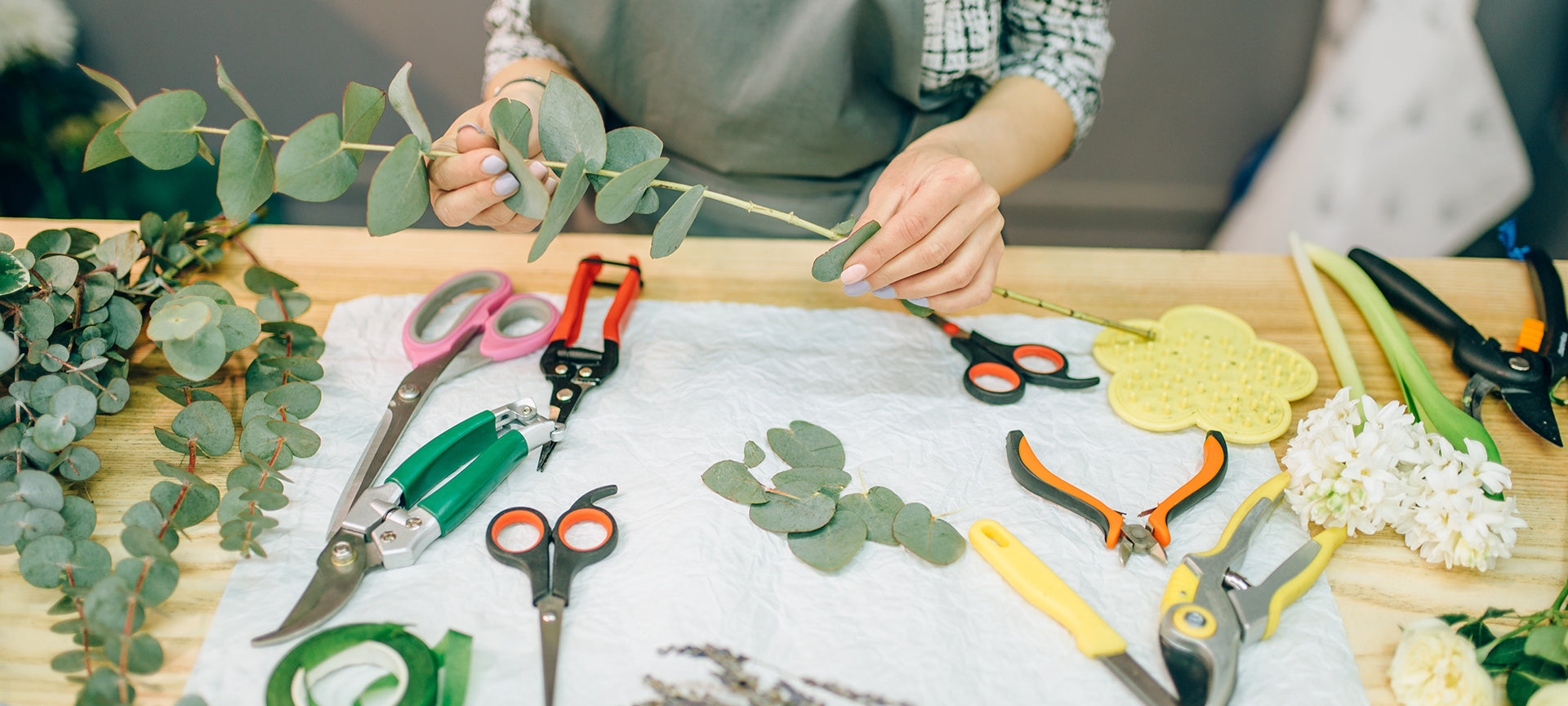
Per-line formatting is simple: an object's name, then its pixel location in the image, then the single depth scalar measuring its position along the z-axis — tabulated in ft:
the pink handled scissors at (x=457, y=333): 2.16
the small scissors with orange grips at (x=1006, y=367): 2.31
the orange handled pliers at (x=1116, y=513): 1.87
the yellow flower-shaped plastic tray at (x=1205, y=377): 2.22
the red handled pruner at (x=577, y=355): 2.23
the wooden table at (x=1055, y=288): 1.99
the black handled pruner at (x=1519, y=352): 2.31
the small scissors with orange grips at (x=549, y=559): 1.66
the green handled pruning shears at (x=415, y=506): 1.72
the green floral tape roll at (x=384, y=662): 1.54
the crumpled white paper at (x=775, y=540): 1.66
